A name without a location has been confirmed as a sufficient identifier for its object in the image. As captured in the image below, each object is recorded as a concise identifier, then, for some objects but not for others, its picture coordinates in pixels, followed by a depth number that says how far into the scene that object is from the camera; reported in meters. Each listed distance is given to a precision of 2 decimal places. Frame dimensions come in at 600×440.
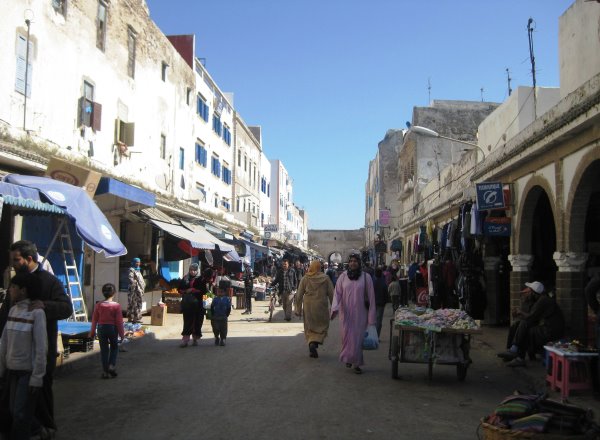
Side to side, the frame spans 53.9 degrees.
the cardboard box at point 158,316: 14.53
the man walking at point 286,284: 16.88
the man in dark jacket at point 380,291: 13.27
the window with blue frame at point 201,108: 26.47
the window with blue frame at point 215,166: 29.50
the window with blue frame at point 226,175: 32.78
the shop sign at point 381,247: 40.91
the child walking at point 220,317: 11.70
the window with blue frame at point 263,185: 47.44
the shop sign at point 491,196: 13.09
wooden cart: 8.09
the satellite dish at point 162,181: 20.18
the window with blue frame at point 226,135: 32.78
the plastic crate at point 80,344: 9.80
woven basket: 4.06
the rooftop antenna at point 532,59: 14.68
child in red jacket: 8.21
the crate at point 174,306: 18.02
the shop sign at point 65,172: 11.00
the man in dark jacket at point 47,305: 4.75
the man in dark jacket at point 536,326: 9.01
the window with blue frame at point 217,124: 30.00
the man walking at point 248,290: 19.82
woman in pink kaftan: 8.93
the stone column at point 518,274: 12.93
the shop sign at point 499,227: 13.38
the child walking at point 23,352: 4.52
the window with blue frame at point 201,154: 26.28
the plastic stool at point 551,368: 7.57
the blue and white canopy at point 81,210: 9.05
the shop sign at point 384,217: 42.09
